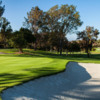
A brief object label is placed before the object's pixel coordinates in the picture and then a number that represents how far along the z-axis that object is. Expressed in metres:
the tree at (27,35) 48.55
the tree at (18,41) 43.77
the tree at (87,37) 51.42
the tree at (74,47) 54.47
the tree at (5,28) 57.88
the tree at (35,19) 62.82
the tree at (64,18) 50.03
